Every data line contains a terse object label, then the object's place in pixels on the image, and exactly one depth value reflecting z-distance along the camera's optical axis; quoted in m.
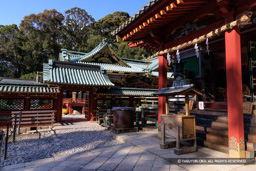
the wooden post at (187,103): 4.64
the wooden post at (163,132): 4.82
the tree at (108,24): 47.94
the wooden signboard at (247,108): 4.86
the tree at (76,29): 43.44
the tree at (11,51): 37.31
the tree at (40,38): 37.34
